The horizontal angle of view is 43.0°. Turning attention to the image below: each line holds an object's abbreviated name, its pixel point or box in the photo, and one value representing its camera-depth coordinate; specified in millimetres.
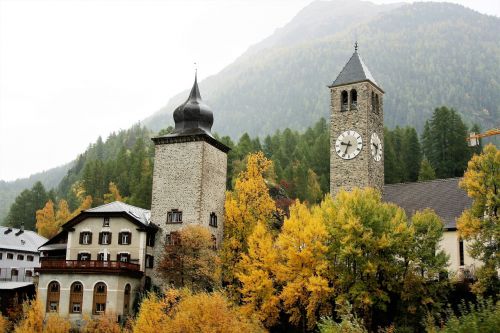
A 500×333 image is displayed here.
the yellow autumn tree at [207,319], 38062
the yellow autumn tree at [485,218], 37844
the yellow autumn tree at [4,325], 52306
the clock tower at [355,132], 52719
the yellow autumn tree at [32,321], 48781
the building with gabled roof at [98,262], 50656
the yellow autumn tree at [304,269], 41469
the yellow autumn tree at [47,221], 101312
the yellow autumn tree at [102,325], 47750
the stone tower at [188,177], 56688
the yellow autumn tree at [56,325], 47906
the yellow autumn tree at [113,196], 96938
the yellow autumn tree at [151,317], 42022
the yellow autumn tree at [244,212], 55781
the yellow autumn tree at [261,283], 44531
